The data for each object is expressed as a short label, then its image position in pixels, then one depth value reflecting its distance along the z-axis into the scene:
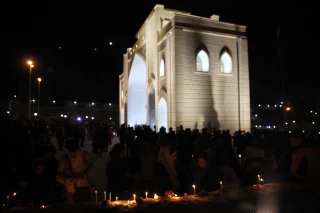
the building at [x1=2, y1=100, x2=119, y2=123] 50.53
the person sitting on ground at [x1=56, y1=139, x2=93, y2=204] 3.90
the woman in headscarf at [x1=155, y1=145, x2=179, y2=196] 4.16
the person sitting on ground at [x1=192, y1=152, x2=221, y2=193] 4.07
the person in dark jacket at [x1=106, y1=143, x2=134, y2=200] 4.43
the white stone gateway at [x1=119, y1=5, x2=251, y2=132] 16.36
